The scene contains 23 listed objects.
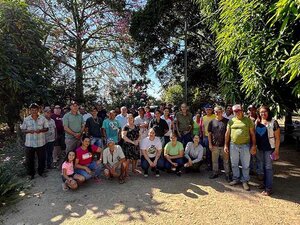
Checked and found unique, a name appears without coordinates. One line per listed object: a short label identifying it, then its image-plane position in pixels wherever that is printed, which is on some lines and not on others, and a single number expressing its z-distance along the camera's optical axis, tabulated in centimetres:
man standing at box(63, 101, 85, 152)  498
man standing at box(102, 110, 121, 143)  524
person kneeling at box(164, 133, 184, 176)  488
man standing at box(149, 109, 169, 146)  518
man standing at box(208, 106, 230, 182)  457
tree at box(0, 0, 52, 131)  647
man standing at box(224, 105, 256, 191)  409
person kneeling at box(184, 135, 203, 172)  490
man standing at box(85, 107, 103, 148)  527
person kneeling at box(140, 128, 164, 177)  485
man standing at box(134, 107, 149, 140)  544
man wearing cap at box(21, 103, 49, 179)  478
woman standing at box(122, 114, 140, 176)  496
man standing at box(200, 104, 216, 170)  518
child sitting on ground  433
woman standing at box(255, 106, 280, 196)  399
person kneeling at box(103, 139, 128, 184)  465
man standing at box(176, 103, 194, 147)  536
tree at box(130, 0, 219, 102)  839
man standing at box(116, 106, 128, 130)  567
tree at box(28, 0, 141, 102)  1041
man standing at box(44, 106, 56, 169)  523
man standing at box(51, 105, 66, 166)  561
